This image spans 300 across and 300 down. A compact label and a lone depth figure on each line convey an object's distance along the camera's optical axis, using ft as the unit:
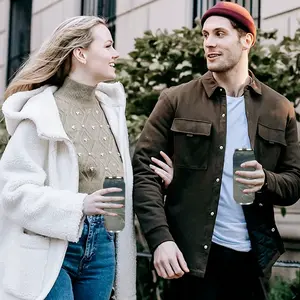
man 12.13
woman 11.48
